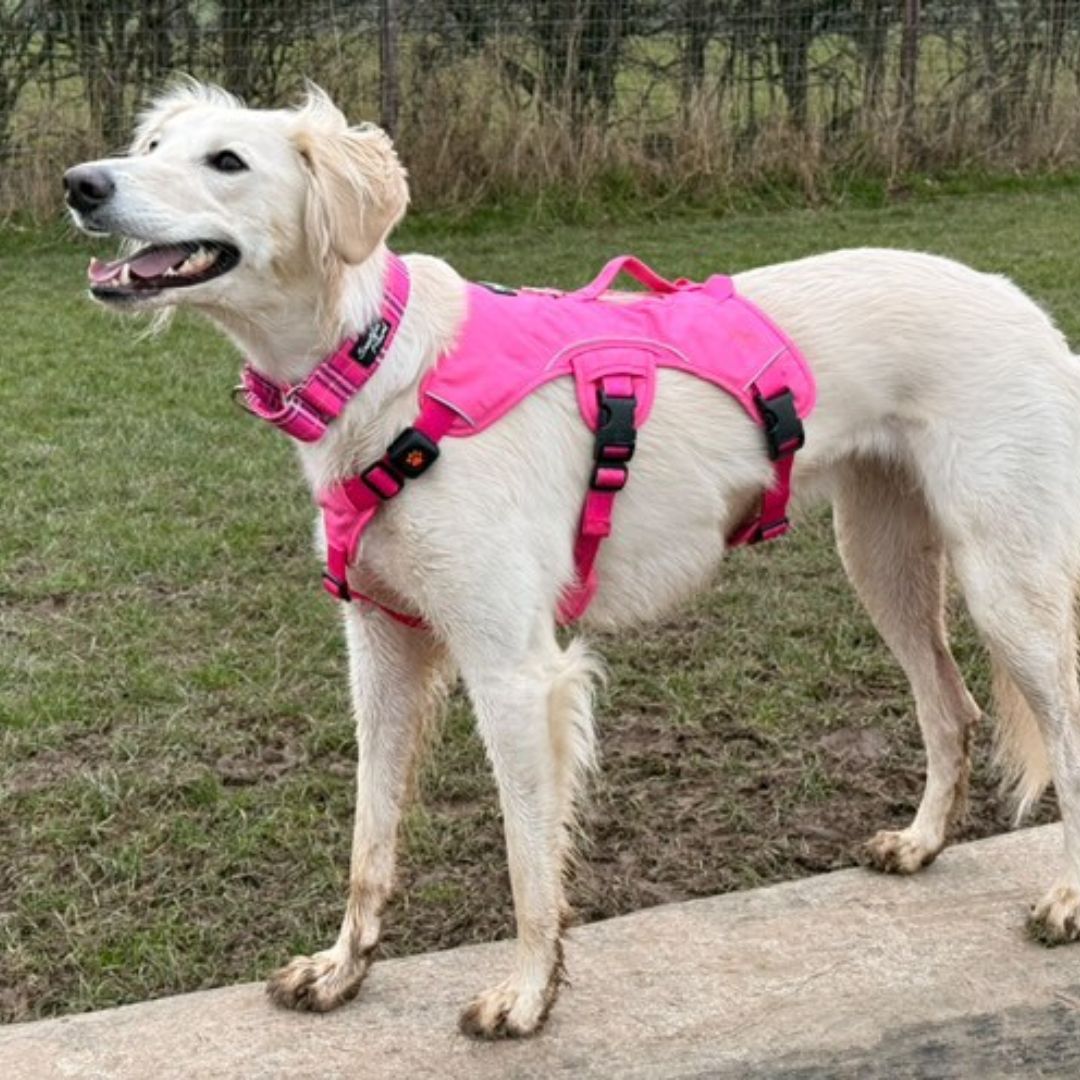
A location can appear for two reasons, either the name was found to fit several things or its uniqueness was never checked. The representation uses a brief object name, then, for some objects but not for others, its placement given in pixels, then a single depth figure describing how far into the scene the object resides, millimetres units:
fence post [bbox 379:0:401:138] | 11656
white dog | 2779
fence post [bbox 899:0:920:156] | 12891
